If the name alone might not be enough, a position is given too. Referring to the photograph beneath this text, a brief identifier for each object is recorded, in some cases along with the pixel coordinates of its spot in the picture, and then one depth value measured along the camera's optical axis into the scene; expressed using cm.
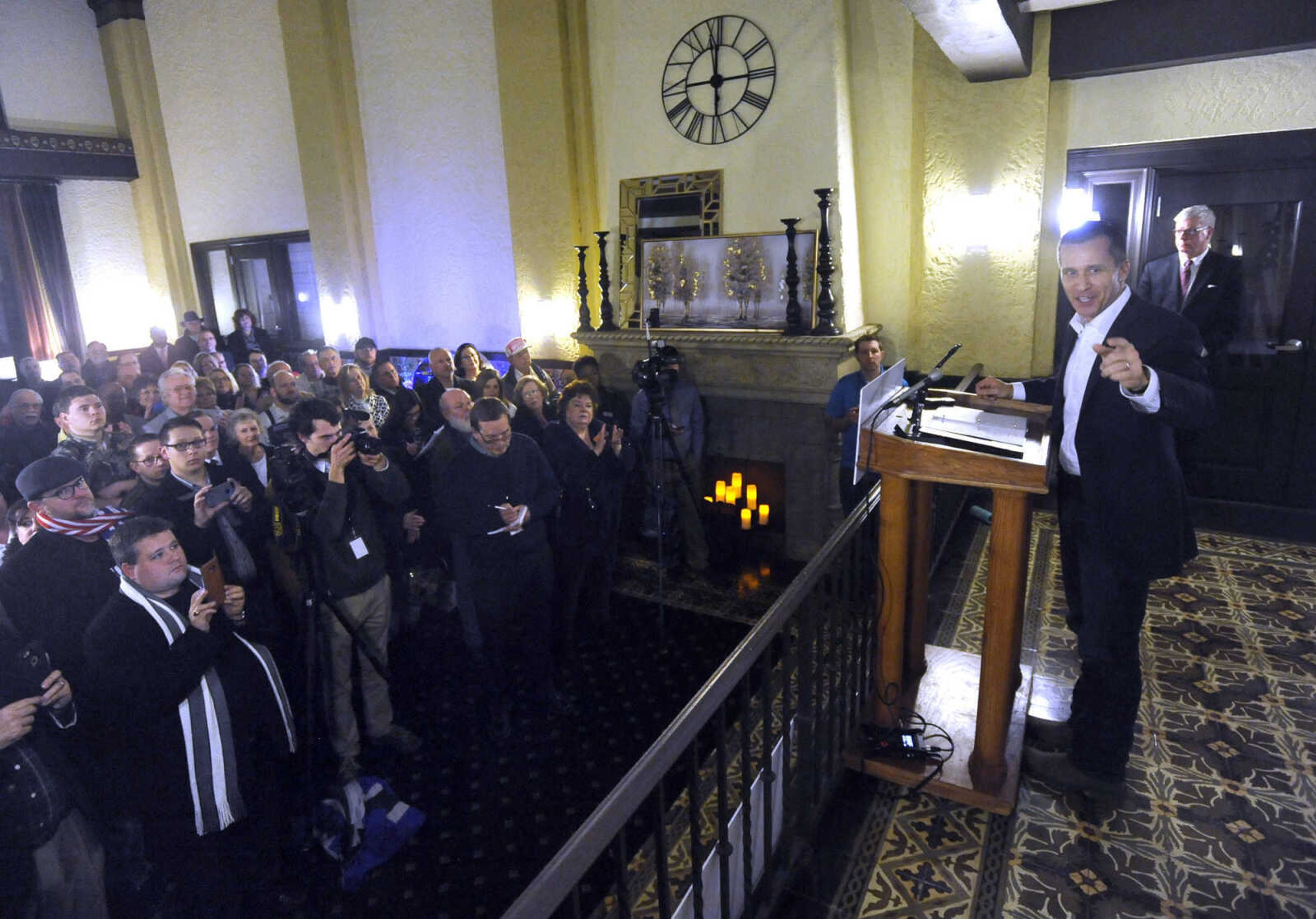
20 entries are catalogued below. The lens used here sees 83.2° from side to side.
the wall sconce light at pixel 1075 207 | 463
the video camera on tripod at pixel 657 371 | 477
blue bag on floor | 262
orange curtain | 812
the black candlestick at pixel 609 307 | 580
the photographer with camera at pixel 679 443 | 507
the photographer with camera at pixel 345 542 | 293
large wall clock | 501
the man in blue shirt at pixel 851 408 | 433
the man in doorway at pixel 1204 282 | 367
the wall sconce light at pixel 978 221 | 484
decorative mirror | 537
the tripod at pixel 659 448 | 474
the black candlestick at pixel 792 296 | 493
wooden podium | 195
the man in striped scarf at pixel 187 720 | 208
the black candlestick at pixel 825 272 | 480
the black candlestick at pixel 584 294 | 585
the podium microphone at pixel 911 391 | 215
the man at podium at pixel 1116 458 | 181
